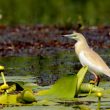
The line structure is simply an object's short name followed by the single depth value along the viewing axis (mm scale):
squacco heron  17844
